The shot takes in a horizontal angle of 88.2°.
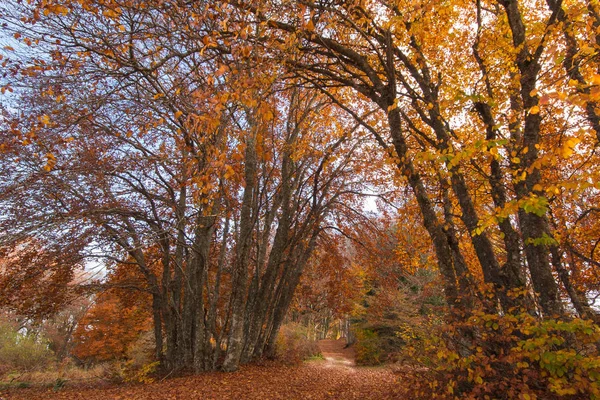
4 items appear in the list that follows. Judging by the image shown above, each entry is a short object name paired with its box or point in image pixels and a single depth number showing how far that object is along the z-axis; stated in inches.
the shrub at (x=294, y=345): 456.1
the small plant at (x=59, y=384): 342.0
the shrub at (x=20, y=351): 611.6
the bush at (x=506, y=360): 106.0
